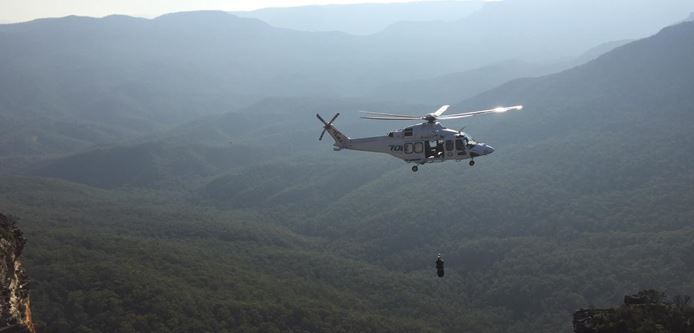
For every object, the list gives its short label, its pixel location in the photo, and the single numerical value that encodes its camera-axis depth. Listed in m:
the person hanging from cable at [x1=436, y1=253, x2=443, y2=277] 47.38
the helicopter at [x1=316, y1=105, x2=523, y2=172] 57.56
